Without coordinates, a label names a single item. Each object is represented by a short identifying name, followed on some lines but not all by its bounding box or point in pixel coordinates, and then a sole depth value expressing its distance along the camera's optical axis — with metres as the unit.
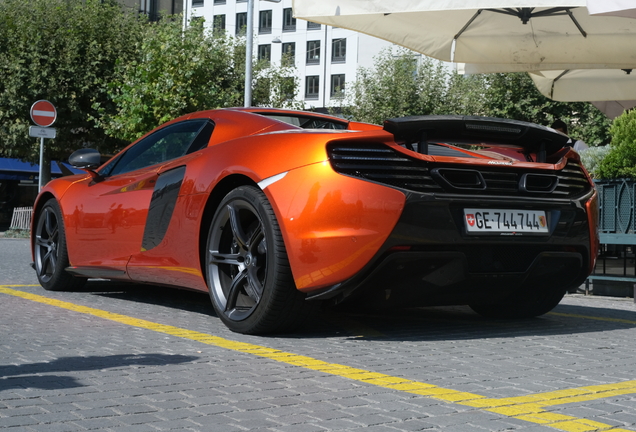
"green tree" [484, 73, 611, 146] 37.31
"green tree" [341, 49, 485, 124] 43.31
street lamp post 22.75
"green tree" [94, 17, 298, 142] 23.58
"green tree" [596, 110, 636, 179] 8.69
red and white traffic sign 16.80
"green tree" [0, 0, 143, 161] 27.58
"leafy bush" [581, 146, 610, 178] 9.37
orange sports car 4.40
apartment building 64.38
